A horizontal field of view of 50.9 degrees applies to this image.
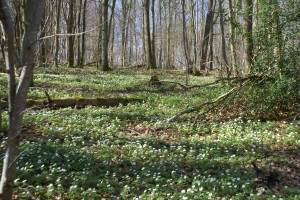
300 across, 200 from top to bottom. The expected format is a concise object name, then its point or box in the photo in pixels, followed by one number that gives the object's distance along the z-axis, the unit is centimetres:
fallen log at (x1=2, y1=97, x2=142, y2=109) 1073
